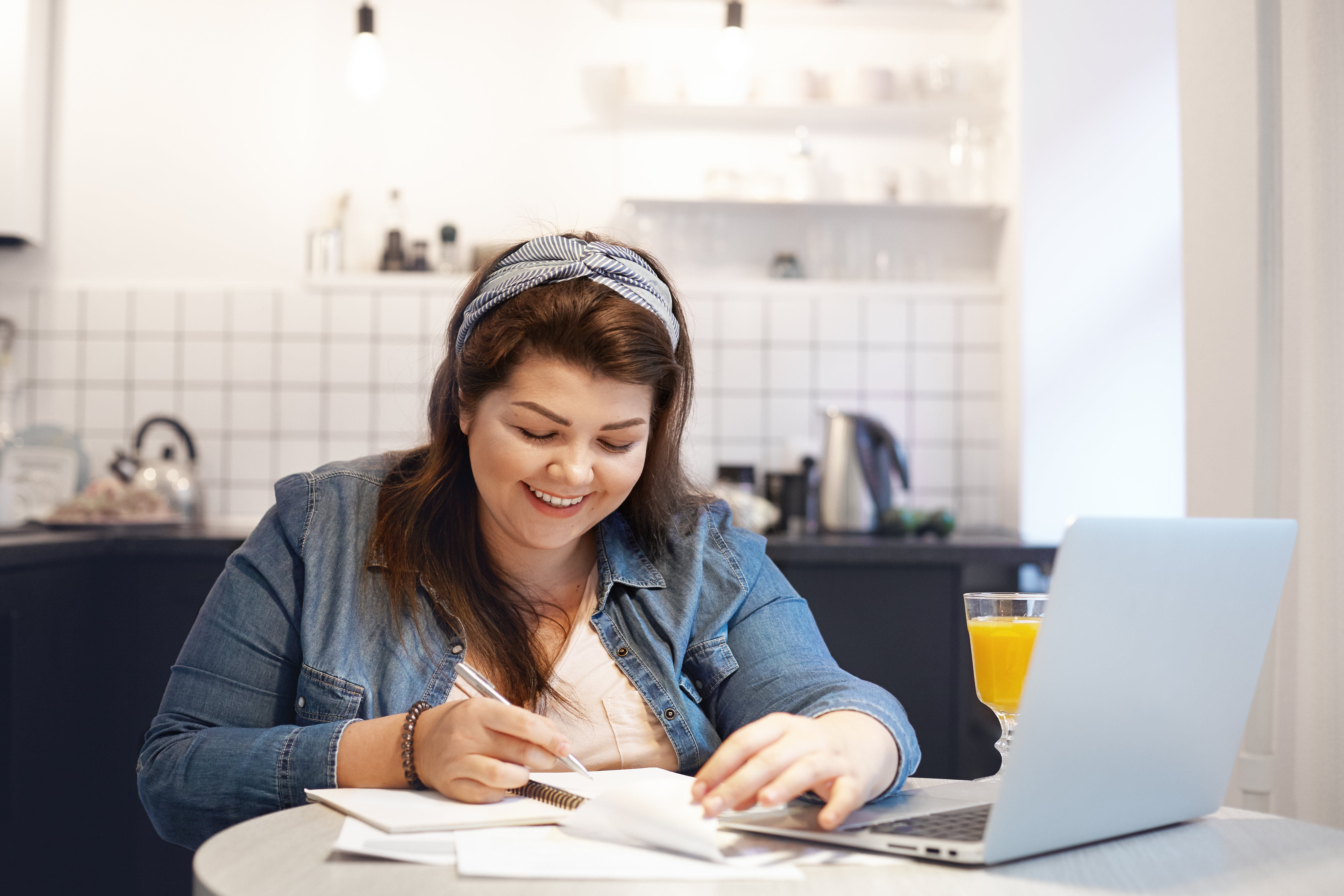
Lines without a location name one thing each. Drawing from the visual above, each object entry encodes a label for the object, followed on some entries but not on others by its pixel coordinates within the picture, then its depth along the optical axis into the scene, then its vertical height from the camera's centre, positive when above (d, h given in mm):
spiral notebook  783 -237
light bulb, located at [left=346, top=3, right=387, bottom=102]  2641 +992
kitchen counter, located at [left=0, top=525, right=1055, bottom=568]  2418 -134
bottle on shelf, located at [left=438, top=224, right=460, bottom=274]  3031 +639
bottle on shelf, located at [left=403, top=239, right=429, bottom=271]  3057 +618
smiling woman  1015 -114
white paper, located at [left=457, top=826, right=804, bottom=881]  680 -235
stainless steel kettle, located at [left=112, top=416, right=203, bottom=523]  2750 +13
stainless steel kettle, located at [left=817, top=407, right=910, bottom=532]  2771 +37
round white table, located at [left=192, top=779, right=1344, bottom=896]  662 -240
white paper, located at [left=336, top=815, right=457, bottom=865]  709 -235
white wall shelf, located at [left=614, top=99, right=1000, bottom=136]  3045 +1027
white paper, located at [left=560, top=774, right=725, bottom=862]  707 -216
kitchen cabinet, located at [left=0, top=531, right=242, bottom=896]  2238 -462
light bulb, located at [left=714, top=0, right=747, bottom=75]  2572 +1020
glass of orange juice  950 -131
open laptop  653 -130
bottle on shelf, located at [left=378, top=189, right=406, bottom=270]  3049 +637
